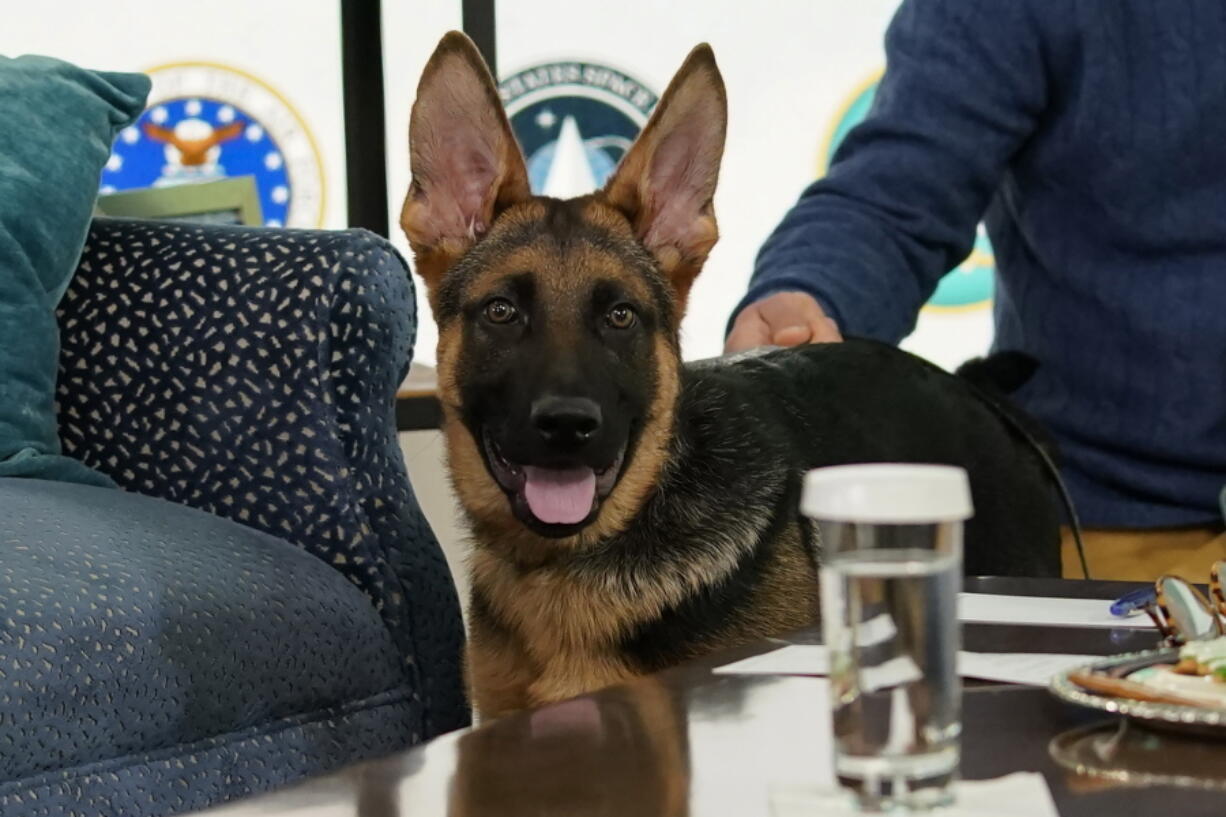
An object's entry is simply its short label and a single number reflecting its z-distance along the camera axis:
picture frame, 2.68
